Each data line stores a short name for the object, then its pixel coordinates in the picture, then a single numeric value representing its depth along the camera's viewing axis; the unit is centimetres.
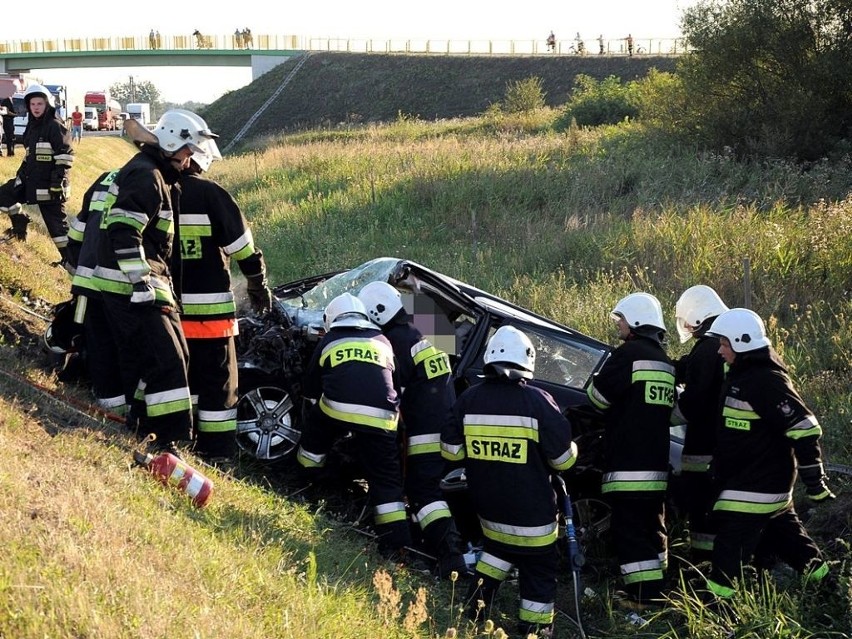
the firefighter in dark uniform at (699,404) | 539
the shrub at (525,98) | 3791
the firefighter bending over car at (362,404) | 498
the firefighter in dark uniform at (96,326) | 547
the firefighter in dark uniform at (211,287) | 521
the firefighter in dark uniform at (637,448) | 515
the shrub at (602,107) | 2880
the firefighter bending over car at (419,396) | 530
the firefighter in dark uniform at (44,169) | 885
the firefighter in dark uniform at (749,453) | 490
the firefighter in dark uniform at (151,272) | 482
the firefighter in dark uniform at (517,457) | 461
